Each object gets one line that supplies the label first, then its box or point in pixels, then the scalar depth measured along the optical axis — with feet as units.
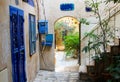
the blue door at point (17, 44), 6.22
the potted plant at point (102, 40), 7.37
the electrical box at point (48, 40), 11.39
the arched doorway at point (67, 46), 14.24
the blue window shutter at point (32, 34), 8.89
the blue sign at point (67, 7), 11.17
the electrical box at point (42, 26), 10.89
